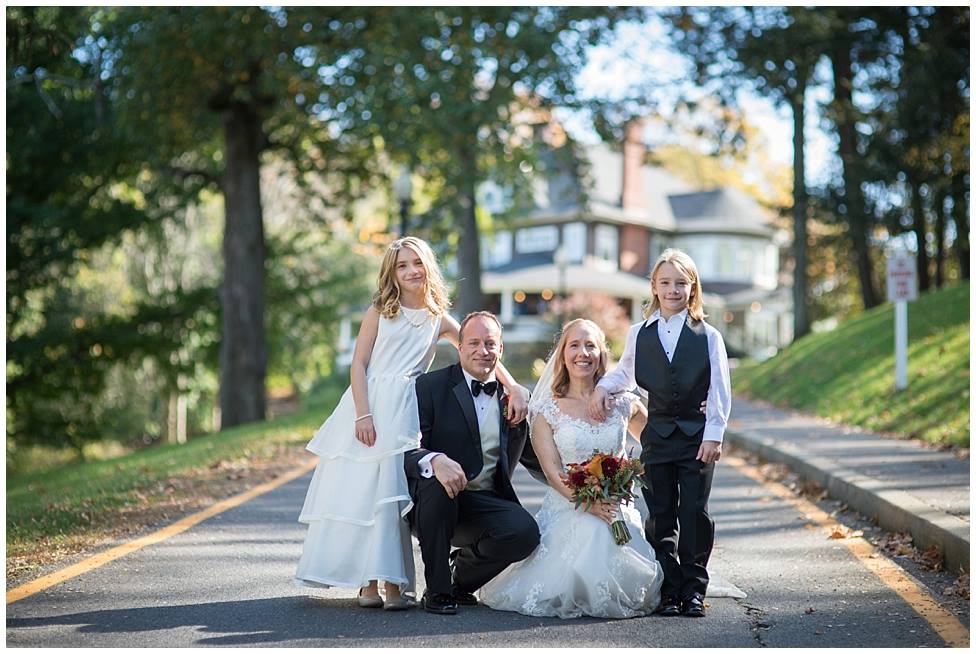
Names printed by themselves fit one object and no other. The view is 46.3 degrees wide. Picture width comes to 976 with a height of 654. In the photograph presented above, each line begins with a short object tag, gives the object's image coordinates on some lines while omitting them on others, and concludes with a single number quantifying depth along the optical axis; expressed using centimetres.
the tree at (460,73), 1831
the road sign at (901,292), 1612
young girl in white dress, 596
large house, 5038
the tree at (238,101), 1839
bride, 583
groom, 593
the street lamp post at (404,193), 2020
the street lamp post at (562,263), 3878
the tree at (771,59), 2947
